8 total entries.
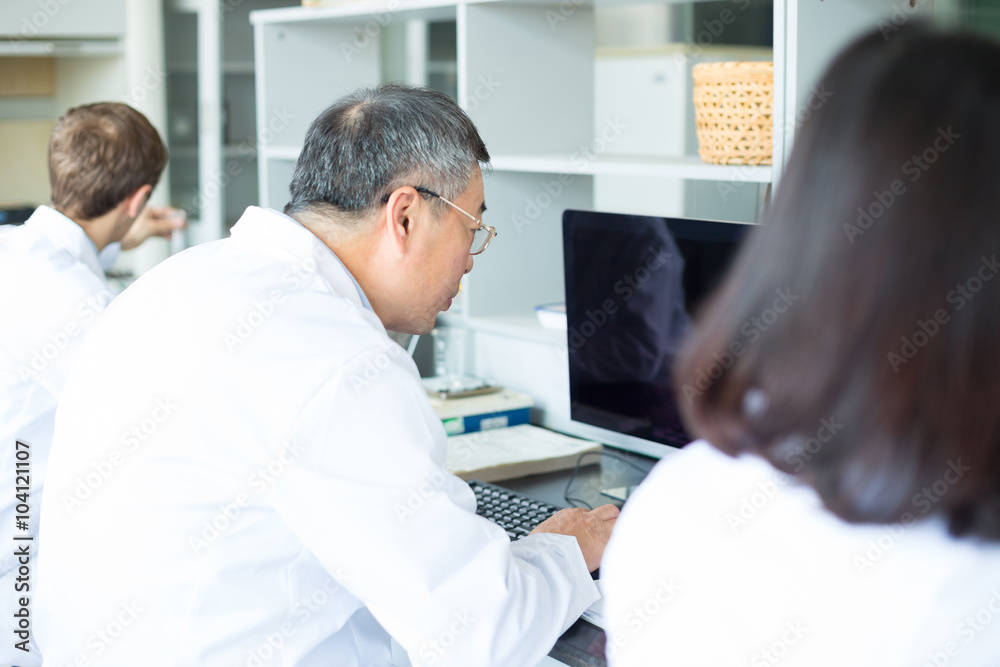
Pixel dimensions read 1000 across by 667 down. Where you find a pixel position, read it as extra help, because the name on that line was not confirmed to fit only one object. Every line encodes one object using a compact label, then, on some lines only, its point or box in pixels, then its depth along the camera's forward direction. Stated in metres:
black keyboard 1.53
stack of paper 1.82
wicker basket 1.52
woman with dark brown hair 0.58
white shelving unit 1.96
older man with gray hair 1.04
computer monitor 1.51
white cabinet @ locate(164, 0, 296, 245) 3.32
